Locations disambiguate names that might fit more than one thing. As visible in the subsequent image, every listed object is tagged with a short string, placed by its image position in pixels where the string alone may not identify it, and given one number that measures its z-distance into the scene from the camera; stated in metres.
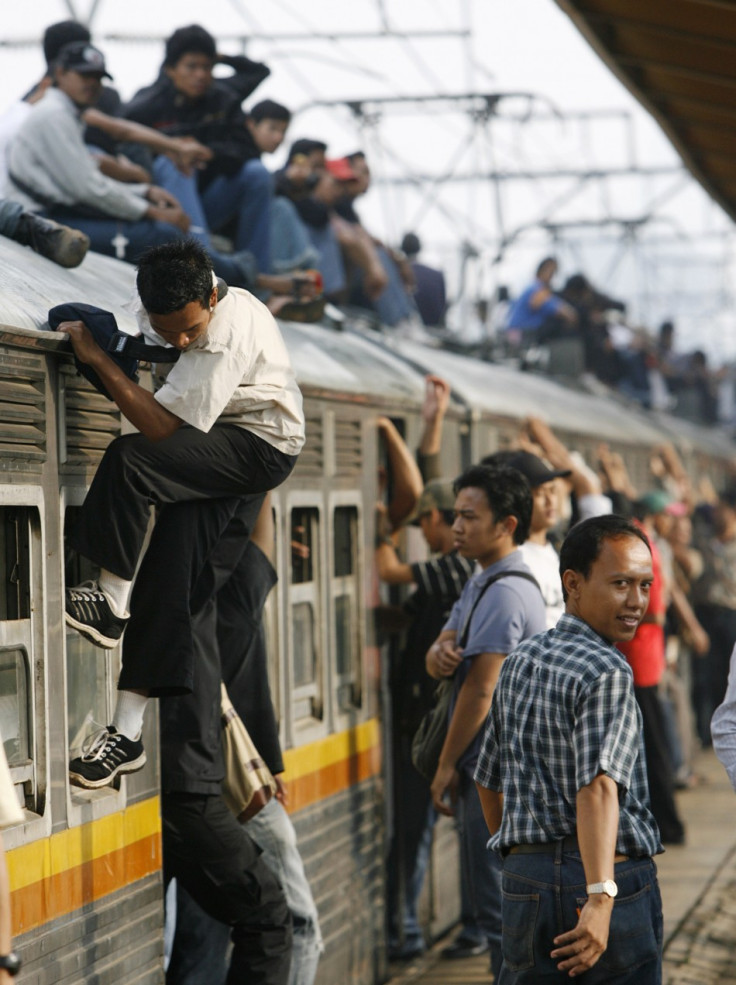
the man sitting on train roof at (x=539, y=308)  35.62
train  8.42
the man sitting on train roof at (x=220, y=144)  16.61
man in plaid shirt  7.79
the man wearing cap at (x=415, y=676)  14.09
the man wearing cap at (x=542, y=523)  12.23
